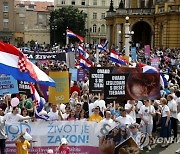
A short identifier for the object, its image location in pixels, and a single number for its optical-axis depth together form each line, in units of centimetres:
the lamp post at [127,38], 2616
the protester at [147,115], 1567
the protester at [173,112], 1624
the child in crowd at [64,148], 1192
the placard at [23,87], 1502
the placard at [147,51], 3536
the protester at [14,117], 1331
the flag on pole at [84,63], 2592
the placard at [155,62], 2715
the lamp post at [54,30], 9878
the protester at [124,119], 1399
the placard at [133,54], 3453
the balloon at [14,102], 1368
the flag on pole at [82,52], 3052
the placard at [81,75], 2164
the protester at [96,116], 1403
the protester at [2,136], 1305
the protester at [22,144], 1222
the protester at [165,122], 1606
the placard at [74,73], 2159
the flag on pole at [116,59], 2512
